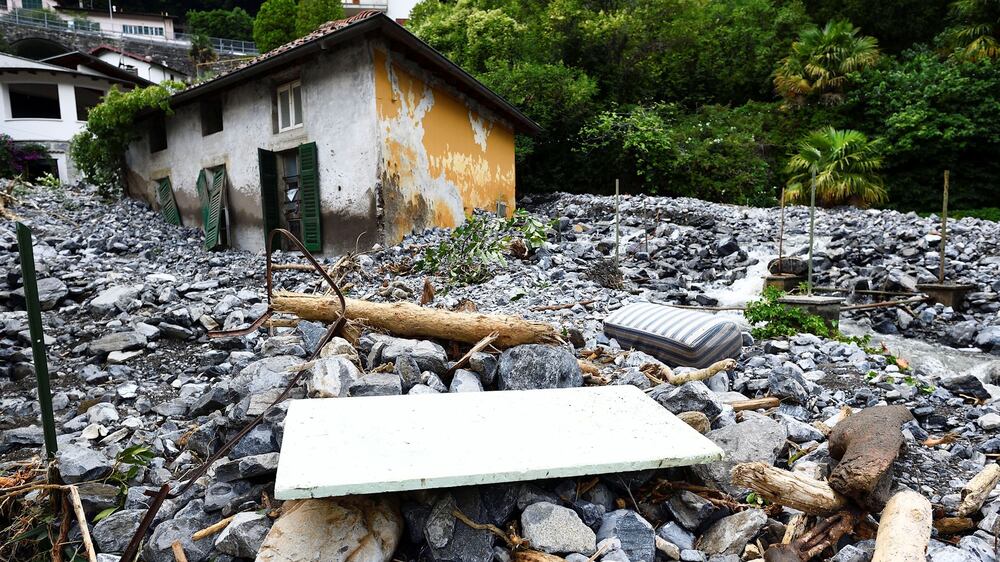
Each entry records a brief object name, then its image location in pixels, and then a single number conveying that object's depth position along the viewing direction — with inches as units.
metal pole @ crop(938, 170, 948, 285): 270.4
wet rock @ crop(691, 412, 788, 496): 96.0
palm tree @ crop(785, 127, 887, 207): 535.5
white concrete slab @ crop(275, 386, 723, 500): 71.2
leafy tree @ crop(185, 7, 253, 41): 1456.7
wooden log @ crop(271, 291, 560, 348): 134.5
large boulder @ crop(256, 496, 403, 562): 70.6
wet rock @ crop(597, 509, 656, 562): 74.7
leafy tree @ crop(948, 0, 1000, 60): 585.6
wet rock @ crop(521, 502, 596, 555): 74.1
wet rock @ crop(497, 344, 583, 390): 123.3
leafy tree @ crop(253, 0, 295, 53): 1050.1
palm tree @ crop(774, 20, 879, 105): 643.5
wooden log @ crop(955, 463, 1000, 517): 81.8
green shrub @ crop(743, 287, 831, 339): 200.8
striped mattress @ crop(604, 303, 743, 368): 148.3
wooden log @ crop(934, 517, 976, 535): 81.5
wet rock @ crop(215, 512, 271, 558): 76.2
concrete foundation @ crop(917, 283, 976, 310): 265.4
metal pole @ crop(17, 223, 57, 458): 89.6
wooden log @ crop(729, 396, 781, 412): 119.6
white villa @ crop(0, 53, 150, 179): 823.7
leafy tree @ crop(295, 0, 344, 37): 1043.9
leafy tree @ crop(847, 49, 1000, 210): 569.9
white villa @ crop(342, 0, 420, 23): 1652.3
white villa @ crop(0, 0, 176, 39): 1503.4
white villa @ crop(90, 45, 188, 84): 1153.4
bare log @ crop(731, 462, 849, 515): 81.3
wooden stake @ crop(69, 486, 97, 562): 76.9
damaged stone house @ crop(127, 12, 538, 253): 341.1
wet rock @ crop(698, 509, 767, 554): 77.7
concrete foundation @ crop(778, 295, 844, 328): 225.8
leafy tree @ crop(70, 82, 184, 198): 460.4
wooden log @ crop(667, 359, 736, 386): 133.6
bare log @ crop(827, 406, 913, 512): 79.3
